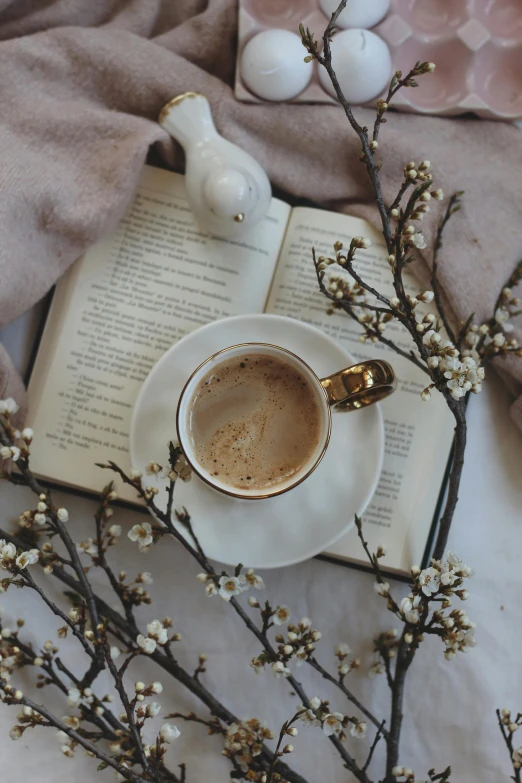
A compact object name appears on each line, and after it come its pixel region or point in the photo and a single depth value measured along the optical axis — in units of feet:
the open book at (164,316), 2.60
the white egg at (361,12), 2.50
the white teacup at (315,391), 2.21
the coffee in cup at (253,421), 2.35
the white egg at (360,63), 2.45
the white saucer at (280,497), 2.40
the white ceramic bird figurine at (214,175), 2.41
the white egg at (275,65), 2.49
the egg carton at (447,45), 2.60
